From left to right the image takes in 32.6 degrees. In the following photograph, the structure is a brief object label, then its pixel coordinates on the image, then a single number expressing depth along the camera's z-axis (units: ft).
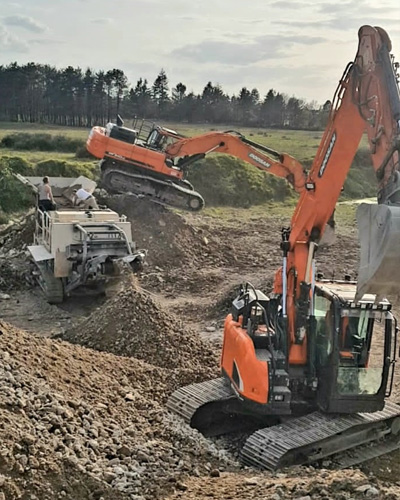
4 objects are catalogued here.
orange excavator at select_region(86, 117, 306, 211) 56.39
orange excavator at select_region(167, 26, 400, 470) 22.66
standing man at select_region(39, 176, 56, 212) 50.03
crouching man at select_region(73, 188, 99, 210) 51.21
